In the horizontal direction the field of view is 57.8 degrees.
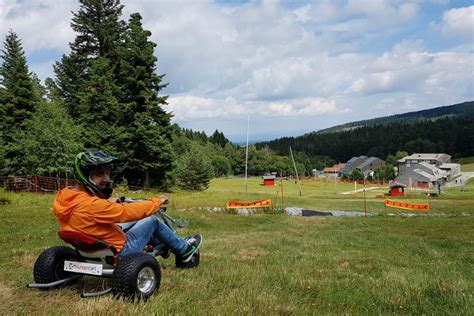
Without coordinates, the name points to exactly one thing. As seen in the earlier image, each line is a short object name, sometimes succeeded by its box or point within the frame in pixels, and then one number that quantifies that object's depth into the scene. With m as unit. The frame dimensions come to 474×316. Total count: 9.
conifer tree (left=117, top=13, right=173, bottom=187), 43.97
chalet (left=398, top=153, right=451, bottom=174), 171.88
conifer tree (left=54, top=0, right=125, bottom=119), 47.49
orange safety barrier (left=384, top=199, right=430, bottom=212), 29.20
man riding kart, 5.16
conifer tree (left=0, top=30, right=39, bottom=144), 39.69
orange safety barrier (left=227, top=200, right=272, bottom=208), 24.75
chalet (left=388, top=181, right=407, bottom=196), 72.75
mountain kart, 5.11
